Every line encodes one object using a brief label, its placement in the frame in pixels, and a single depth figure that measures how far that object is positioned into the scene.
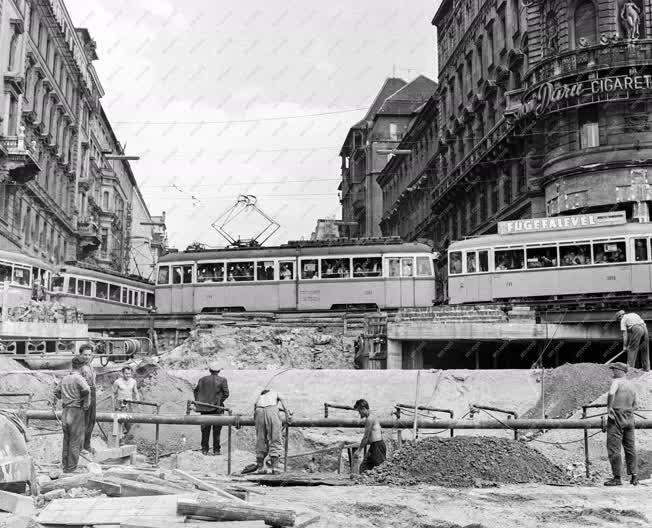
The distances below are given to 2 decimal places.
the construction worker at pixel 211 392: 15.02
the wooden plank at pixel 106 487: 9.04
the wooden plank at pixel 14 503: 7.98
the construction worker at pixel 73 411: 11.26
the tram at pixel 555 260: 26.17
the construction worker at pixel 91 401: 11.54
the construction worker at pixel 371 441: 12.24
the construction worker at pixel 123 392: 16.03
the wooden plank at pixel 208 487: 9.10
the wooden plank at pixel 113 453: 11.75
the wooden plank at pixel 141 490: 8.99
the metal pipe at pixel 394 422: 12.01
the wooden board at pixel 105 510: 7.88
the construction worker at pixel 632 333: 17.91
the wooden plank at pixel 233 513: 7.95
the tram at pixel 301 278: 30.28
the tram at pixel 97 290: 35.03
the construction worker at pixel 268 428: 12.59
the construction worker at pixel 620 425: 11.49
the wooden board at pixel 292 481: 11.57
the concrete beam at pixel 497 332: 25.56
